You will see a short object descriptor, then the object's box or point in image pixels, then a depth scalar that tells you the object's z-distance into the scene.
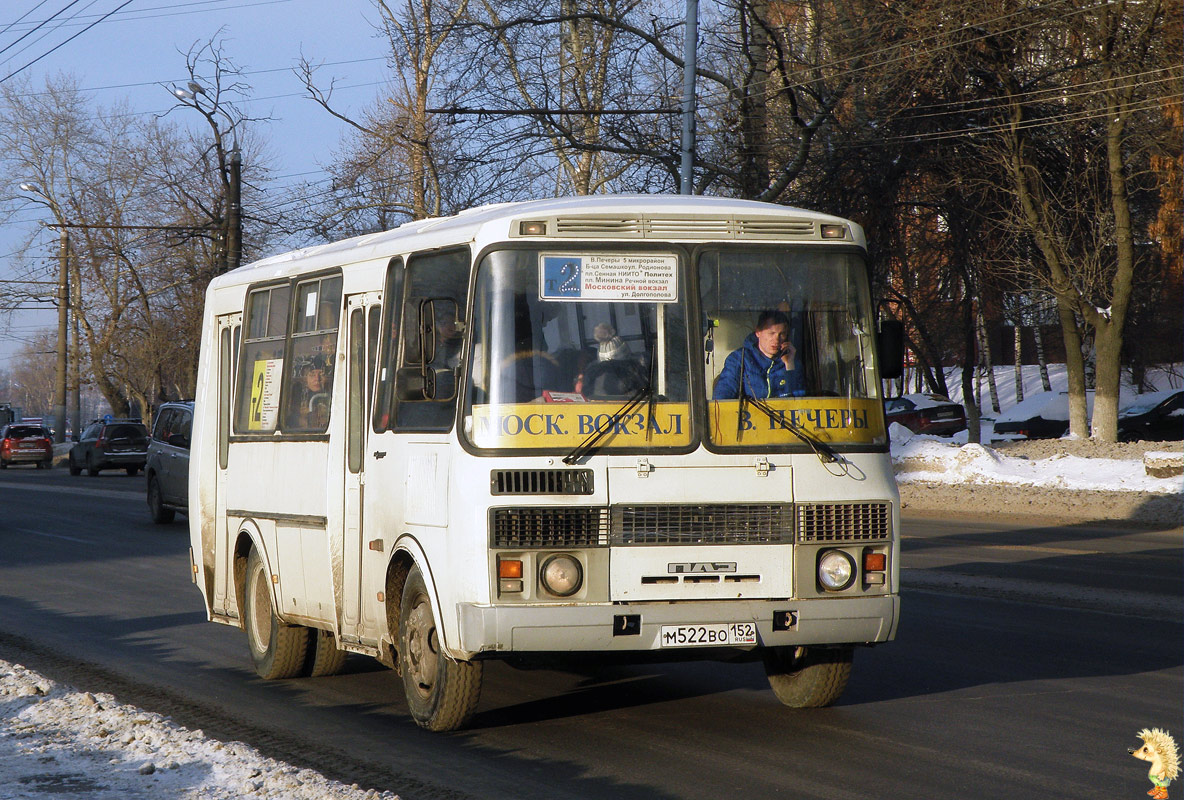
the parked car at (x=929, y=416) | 45.77
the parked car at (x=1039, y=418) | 43.62
